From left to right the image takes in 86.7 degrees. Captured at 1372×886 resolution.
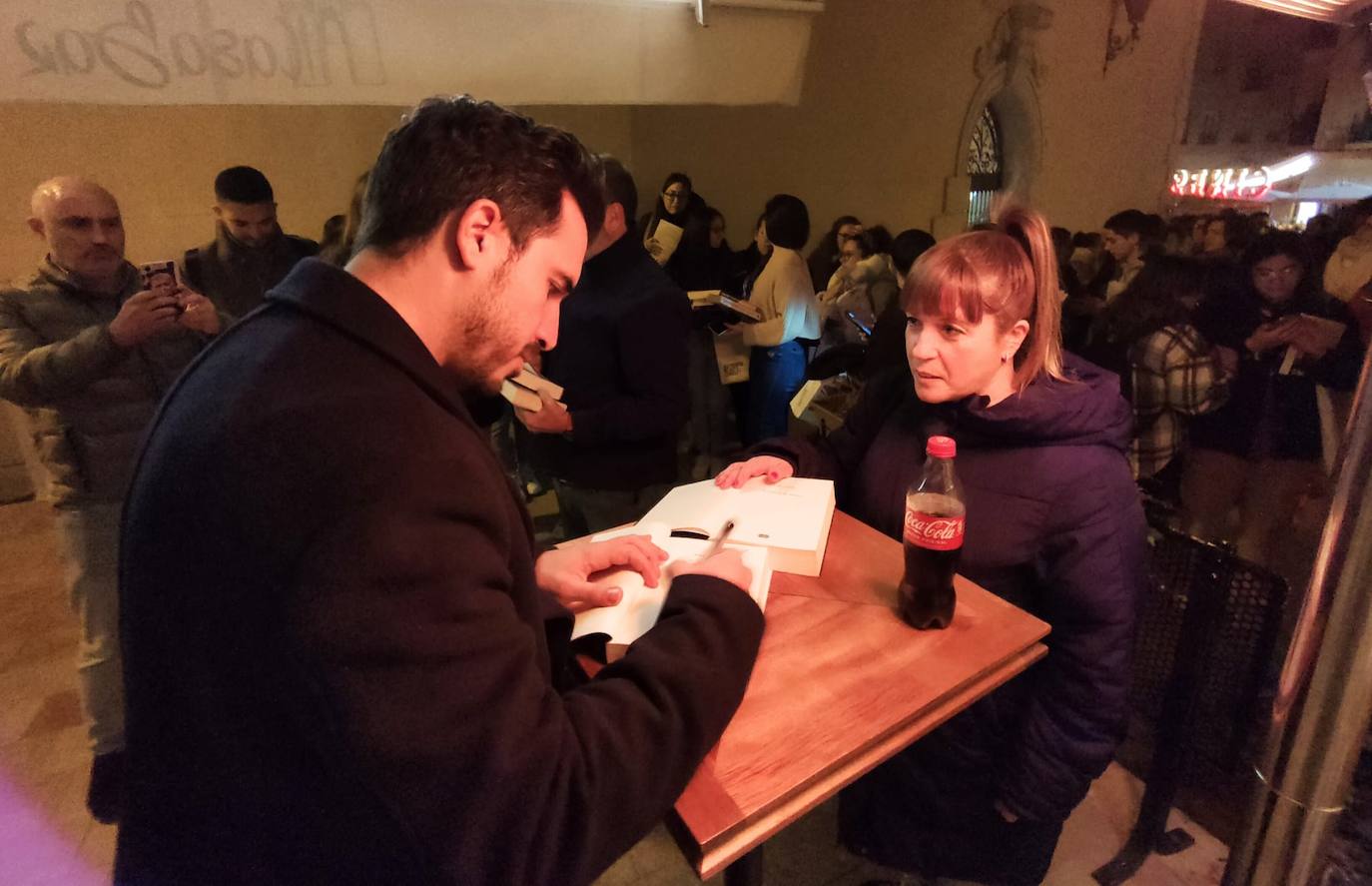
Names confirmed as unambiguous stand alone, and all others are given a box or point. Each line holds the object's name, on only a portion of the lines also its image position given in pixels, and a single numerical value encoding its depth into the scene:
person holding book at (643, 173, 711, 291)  5.23
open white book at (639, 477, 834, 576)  1.26
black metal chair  1.87
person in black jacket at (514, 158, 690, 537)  2.21
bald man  2.02
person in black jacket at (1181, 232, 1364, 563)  2.51
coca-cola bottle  1.08
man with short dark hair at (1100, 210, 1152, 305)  3.73
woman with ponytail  1.32
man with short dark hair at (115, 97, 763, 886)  0.62
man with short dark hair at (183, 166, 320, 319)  2.43
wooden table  0.83
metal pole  0.65
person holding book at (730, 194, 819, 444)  4.09
